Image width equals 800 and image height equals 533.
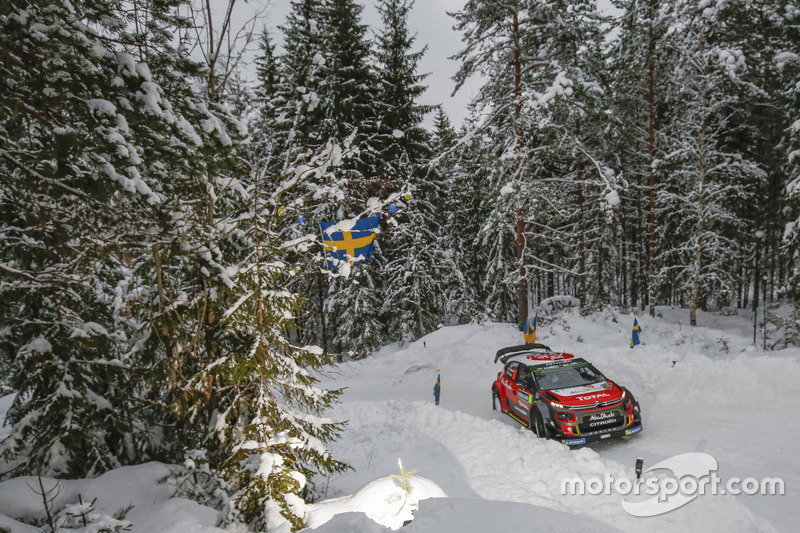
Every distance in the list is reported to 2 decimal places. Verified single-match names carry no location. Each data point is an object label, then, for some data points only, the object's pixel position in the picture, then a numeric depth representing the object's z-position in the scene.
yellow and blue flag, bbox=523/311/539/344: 17.06
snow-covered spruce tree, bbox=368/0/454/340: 21.97
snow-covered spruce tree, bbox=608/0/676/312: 18.23
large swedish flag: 10.92
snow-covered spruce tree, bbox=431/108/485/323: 26.34
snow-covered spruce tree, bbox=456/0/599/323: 15.25
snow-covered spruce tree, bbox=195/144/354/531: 5.52
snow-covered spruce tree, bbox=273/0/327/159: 19.75
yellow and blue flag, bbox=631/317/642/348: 15.31
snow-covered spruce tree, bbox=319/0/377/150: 20.22
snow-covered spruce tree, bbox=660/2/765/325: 16.20
